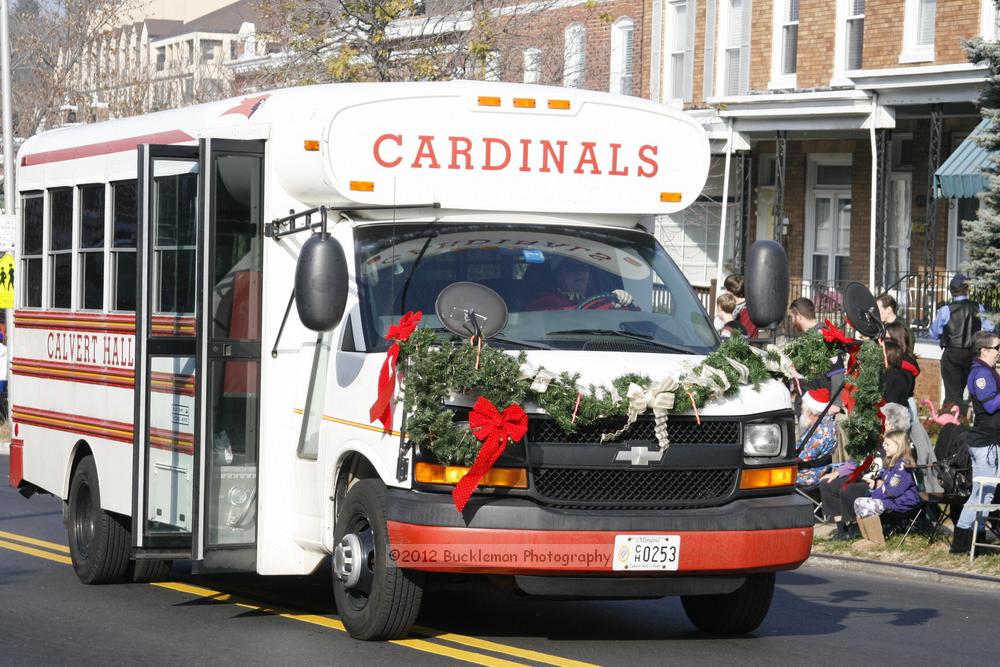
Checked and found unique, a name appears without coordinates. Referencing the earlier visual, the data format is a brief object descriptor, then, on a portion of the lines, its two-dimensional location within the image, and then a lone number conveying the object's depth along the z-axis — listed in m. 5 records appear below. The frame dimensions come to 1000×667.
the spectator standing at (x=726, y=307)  16.83
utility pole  24.20
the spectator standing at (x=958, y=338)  19.92
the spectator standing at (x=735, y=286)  16.53
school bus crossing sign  23.30
